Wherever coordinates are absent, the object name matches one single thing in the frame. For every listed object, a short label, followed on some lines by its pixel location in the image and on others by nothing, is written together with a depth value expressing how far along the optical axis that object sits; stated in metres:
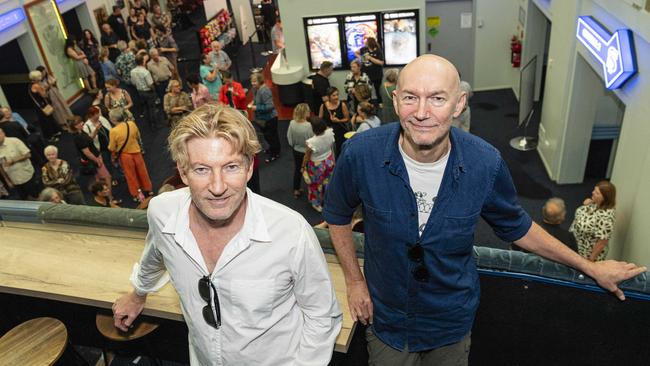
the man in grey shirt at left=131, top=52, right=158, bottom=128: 9.95
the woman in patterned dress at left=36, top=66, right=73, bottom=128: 9.81
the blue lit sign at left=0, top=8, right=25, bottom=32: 10.09
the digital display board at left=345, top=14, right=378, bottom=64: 9.85
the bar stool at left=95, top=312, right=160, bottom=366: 3.18
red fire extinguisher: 10.23
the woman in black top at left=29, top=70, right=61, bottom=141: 9.45
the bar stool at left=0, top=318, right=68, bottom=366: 3.13
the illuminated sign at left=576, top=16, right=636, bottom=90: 4.99
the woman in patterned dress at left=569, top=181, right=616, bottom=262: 4.84
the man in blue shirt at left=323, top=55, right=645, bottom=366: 1.85
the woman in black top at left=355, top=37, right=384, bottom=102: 9.62
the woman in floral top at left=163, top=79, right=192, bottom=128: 8.31
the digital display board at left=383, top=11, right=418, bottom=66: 9.70
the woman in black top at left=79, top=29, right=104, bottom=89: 12.70
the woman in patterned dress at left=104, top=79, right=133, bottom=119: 8.57
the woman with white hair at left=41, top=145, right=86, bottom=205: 6.75
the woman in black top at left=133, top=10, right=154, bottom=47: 14.04
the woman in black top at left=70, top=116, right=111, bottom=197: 7.45
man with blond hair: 1.72
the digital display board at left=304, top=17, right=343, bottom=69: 9.95
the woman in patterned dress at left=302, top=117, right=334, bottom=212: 6.64
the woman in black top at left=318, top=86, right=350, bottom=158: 7.65
